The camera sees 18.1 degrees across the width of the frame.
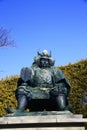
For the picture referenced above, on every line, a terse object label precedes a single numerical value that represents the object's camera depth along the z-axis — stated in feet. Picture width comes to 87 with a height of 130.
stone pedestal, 19.37
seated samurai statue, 21.00
